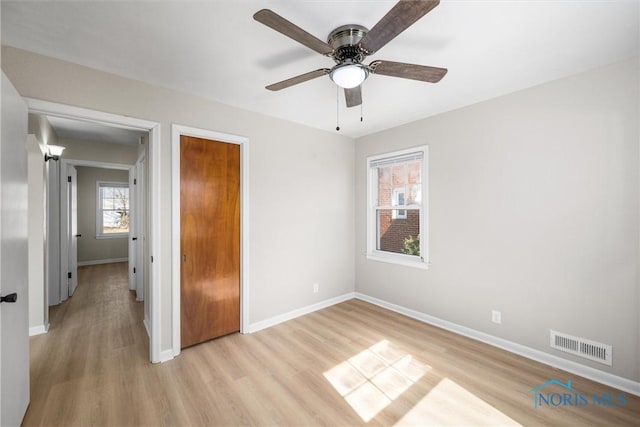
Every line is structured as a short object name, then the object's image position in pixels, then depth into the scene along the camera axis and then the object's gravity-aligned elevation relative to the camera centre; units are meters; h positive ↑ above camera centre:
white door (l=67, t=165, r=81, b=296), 4.32 -0.31
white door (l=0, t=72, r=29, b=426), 1.43 -0.28
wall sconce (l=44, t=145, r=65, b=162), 3.47 +0.82
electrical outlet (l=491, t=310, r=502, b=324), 2.71 -1.08
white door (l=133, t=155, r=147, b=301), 3.55 -0.14
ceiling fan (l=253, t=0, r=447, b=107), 1.29 +0.92
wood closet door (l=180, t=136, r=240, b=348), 2.70 -0.29
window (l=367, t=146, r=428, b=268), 3.41 +0.05
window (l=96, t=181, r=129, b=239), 6.98 +0.04
